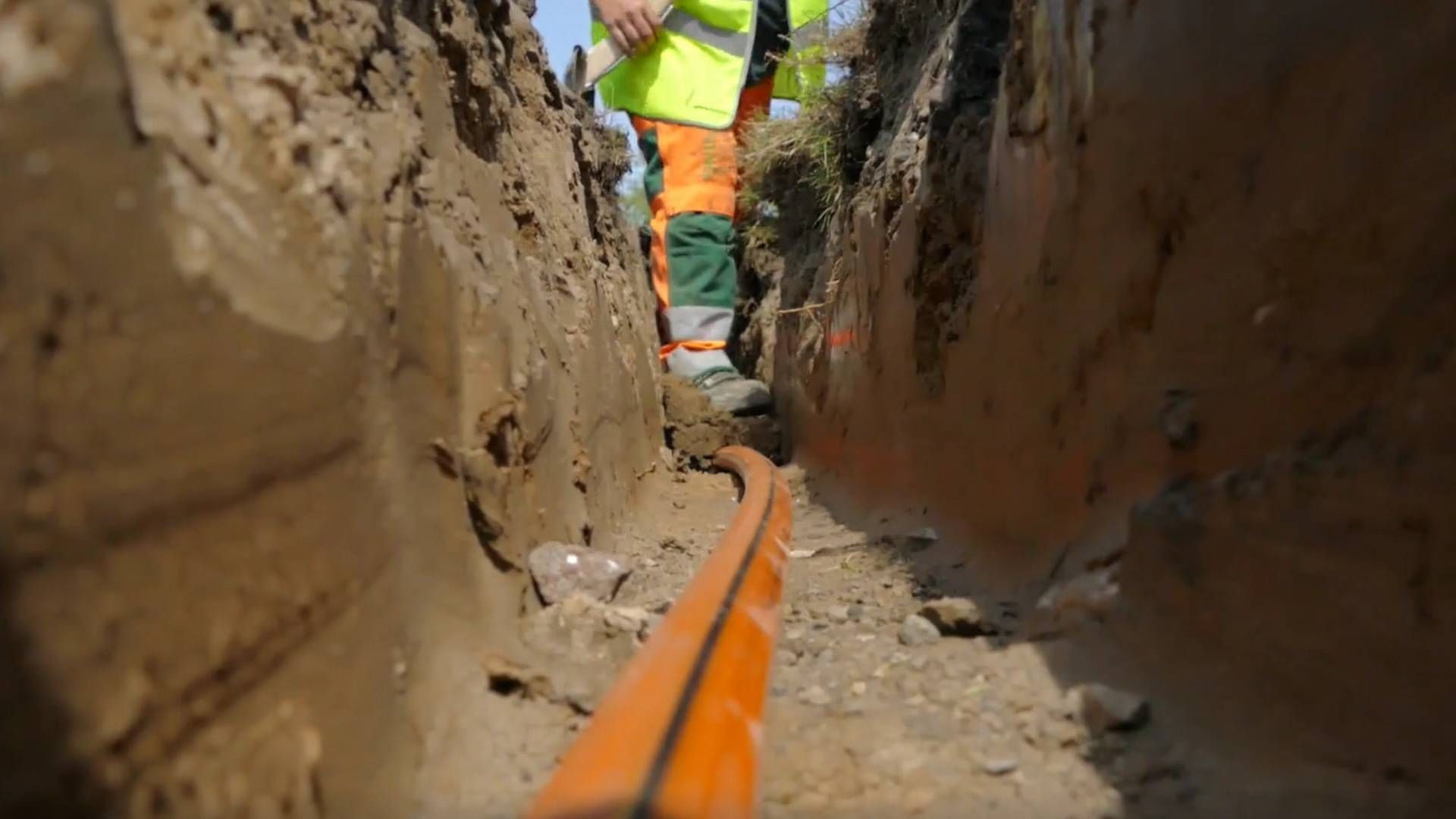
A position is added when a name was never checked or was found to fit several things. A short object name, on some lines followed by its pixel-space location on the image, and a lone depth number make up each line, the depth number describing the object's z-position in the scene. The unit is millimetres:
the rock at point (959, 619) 1439
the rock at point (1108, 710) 1045
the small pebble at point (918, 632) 1452
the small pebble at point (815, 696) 1257
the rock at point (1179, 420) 1114
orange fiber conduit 755
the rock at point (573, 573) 1420
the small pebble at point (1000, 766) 1035
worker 4320
